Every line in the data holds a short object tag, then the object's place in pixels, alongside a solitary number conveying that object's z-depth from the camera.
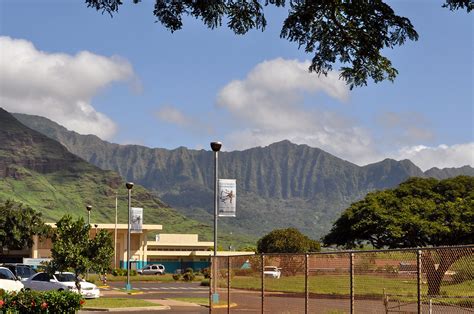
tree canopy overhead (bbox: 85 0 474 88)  10.88
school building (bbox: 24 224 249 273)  108.31
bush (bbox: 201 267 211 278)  83.44
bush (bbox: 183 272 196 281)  81.69
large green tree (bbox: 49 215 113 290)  37.41
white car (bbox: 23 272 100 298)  38.81
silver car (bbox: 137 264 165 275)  97.93
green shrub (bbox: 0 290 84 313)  21.61
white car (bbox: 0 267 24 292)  33.03
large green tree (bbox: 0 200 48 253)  84.75
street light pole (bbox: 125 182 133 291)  48.28
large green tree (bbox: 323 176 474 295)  51.16
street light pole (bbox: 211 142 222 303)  33.75
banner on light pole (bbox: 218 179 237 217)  36.47
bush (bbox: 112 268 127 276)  83.66
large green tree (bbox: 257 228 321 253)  96.44
